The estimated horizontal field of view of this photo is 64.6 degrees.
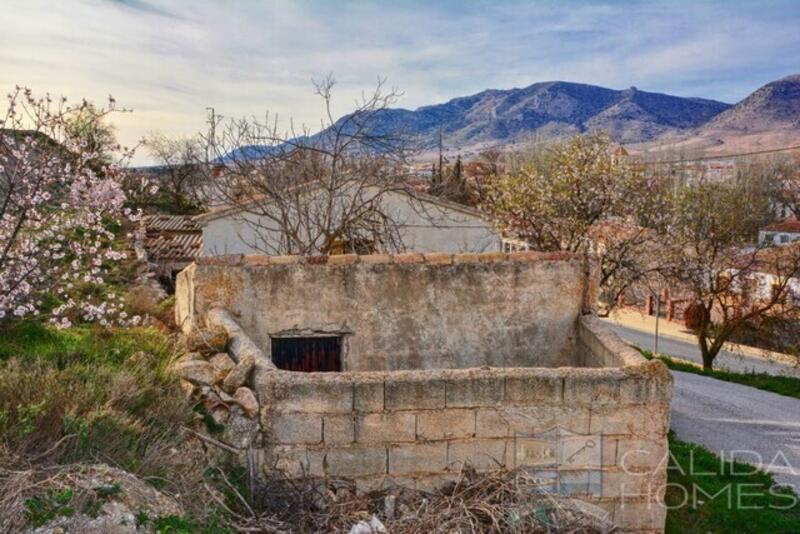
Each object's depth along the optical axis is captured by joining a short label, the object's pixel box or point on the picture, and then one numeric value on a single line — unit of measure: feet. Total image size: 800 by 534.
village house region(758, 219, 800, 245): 110.63
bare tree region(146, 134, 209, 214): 108.22
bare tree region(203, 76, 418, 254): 42.69
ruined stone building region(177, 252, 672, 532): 15.37
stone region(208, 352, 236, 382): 17.19
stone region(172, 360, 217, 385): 16.94
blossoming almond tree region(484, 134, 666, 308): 49.93
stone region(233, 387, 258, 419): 15.55
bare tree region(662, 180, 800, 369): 63.52
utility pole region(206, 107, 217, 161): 45.73
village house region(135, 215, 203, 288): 65.56
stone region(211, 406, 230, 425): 15.64
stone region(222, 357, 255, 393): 16.42
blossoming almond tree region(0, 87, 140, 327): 26.84
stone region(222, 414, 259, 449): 15.26
